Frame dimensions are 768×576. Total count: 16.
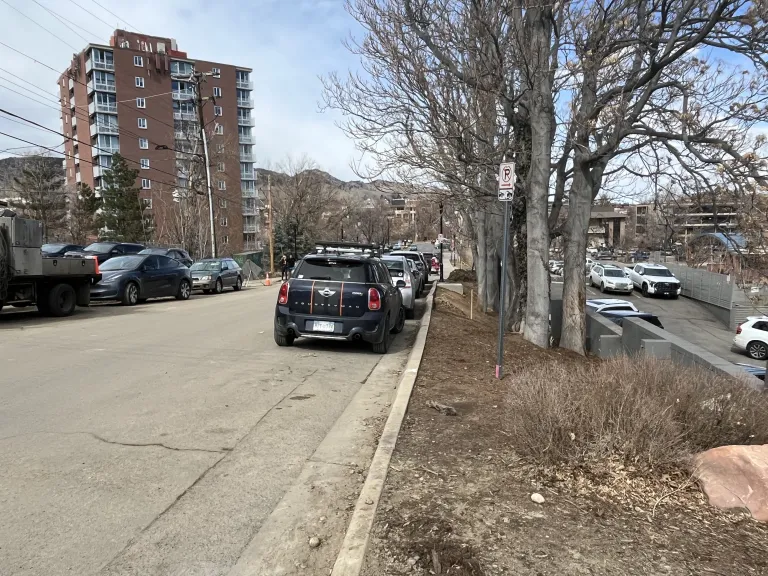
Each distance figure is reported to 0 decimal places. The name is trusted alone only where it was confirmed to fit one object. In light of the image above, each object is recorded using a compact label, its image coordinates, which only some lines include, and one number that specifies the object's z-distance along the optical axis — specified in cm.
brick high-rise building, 7288
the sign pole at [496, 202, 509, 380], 689
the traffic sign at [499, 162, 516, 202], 695
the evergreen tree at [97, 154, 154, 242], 4825
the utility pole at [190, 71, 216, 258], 3139
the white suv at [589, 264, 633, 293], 4309
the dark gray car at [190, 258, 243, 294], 2386
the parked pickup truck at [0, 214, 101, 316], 1189
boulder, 328
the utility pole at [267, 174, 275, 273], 3969
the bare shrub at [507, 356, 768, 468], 375
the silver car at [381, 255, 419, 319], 1508
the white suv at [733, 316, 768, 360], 2258
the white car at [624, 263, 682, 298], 4284
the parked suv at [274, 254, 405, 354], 926
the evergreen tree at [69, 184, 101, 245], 4816
